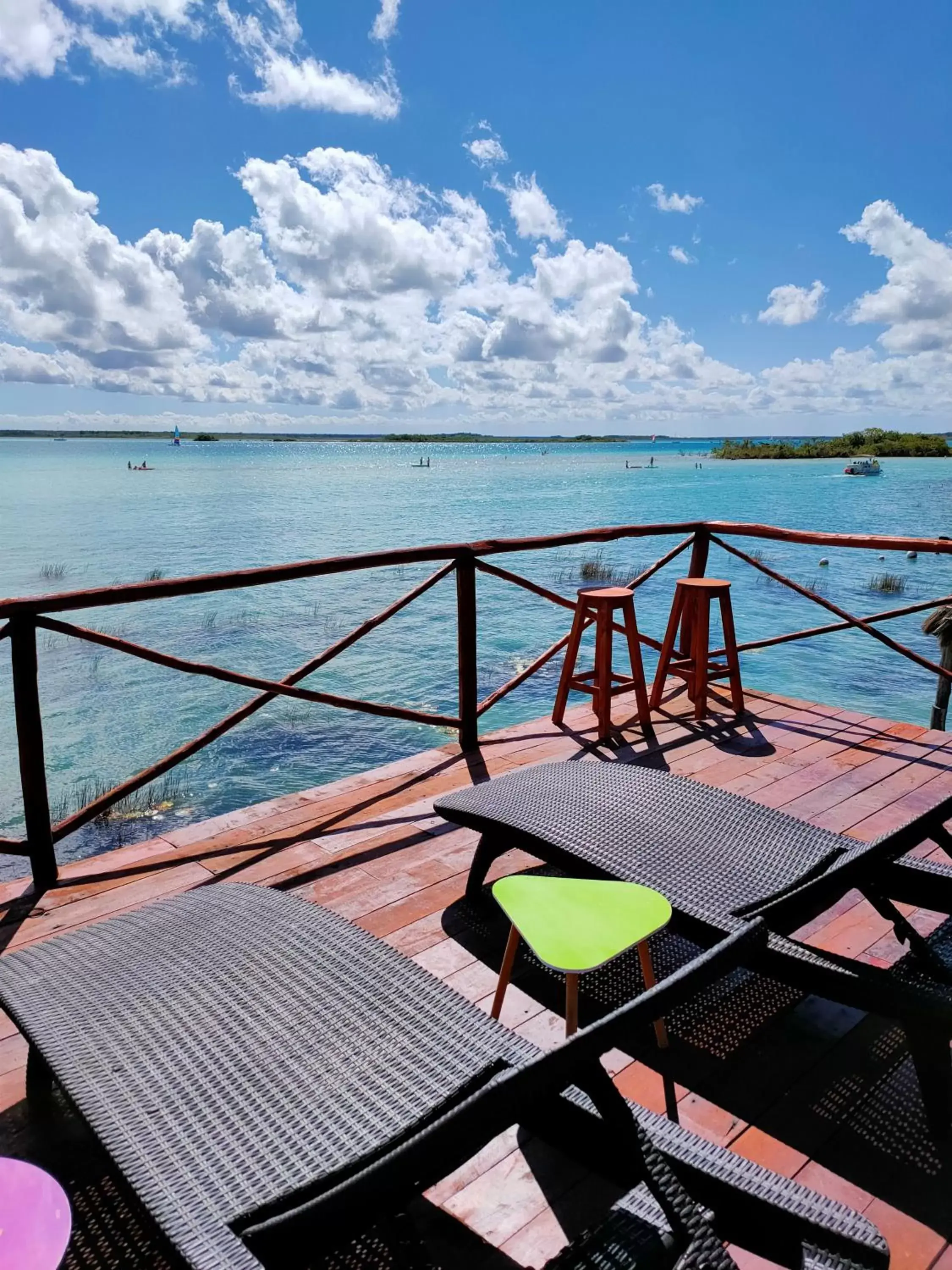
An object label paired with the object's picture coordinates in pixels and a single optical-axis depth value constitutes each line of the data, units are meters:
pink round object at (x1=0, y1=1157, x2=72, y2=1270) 0.87
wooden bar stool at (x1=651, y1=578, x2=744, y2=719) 4.73
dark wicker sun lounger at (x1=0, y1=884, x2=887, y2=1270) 0.99
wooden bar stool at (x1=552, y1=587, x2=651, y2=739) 4.44
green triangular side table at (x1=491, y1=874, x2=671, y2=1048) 1.65
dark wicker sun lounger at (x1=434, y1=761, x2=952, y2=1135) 1.65
